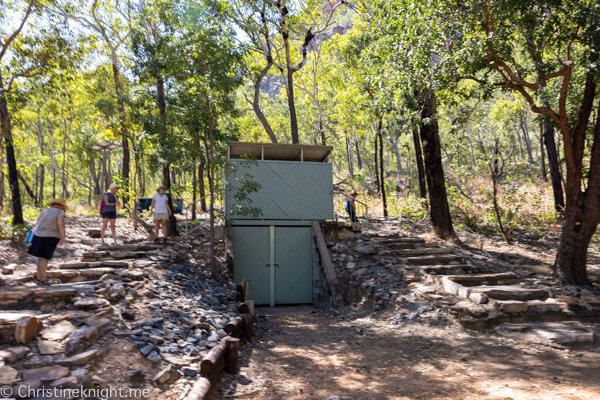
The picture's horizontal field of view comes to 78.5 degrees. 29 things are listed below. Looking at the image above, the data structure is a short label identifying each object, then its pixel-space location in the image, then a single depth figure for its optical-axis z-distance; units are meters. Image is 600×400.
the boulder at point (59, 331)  3.88
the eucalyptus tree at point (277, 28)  15.48
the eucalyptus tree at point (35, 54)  8.76
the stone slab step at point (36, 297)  4.67
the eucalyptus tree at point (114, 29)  13.09
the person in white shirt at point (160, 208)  9.84
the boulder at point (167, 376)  3.74
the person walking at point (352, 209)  13.05
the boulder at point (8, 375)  3.07
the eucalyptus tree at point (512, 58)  7.18
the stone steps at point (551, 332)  5.34
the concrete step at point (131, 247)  8.90
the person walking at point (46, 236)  5.91
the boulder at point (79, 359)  3.53
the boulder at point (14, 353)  3.37
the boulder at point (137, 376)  3.63
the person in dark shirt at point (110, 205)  9.24
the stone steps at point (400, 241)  10.68
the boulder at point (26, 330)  3.68
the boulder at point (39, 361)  3.38
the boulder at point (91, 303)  4.86
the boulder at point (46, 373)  3.19
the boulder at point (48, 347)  3.62
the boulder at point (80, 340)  3.75
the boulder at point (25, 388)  2.95
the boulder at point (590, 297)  6.77
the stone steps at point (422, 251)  9.78
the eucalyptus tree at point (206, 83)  8.58
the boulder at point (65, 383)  3.11
